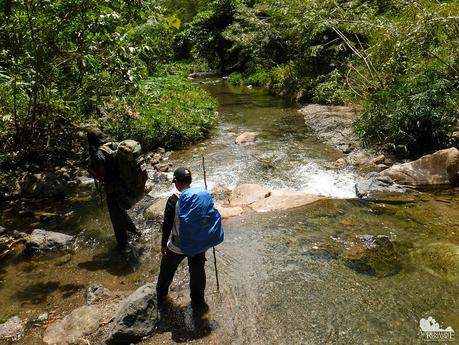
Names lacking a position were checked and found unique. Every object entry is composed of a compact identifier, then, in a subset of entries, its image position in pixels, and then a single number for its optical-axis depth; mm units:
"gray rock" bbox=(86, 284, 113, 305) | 5340
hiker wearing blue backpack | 4355
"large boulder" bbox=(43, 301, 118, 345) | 4613
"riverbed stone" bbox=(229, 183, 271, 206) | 8484
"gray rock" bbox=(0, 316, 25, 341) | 4758
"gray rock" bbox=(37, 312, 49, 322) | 5090
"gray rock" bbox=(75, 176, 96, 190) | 9742
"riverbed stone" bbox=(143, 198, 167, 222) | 7809
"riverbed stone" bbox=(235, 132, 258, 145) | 13344
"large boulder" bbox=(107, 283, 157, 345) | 4395
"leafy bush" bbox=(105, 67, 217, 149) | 12047
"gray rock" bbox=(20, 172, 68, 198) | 9003
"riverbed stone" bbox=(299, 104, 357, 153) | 12578
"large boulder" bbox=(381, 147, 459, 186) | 8742
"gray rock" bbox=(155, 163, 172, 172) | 10719
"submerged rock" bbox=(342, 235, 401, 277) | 5688
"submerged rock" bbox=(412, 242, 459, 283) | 5504
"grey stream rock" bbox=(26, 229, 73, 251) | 6808
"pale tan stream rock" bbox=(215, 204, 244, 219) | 7930
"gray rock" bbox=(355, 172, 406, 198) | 8529
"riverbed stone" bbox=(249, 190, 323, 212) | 8094
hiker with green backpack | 5980
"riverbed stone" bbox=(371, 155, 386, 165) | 10461
